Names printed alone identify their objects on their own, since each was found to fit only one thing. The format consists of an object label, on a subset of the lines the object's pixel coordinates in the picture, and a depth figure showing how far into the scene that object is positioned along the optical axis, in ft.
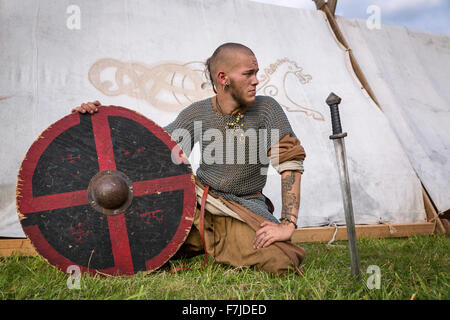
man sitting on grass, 5.06
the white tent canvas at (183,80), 9.08
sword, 3.99
